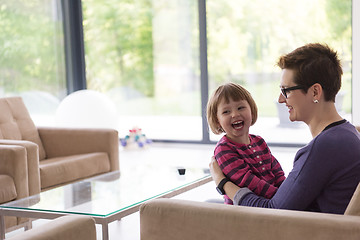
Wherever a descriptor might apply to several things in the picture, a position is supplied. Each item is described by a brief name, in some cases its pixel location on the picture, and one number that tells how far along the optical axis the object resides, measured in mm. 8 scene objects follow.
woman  1816
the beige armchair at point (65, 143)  4417
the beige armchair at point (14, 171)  3730
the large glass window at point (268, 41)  6254
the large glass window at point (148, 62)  7059
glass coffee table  3066
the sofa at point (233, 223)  1701
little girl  2211
